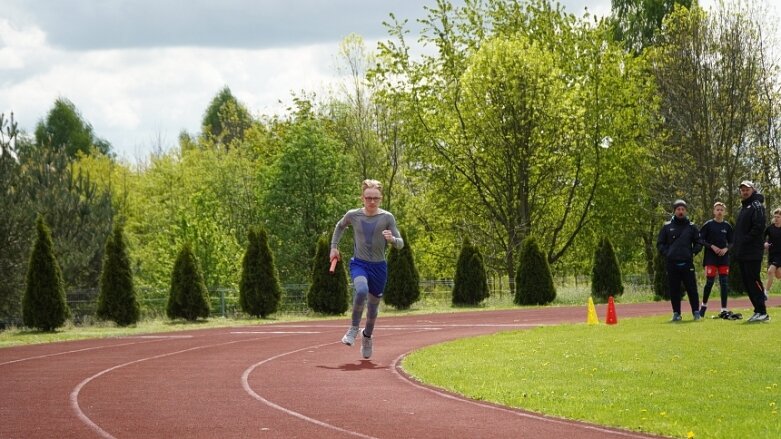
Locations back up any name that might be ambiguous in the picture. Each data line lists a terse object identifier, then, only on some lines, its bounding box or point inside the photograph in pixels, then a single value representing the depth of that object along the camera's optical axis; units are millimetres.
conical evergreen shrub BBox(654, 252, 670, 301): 39531
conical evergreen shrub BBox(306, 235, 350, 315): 34594
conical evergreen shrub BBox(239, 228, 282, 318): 33438
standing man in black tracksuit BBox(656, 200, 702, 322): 21234
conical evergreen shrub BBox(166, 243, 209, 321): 32062
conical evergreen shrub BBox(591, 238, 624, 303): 39625
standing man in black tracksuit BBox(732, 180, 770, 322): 20203
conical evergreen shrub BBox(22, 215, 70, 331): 28547
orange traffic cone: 23025
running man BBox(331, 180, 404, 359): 15750
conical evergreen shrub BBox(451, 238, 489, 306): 38500
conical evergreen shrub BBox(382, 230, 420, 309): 36781
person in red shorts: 21500
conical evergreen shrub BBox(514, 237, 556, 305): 38406
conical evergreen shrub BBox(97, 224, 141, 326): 30594
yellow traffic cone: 23344
